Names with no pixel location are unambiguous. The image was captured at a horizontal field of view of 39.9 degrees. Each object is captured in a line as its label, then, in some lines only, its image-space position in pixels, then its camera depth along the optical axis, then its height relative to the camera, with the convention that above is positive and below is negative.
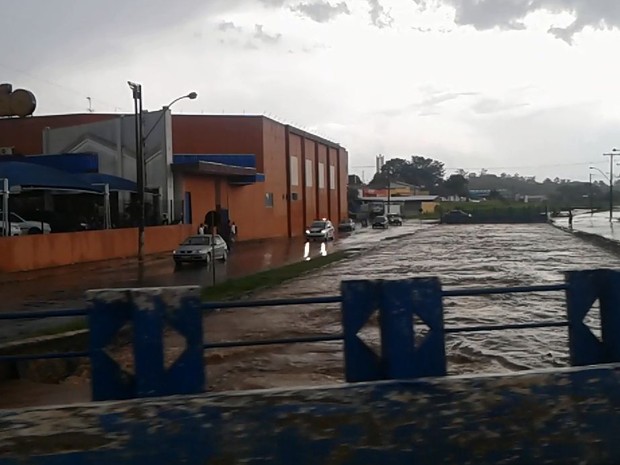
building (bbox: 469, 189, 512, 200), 168.50 +2.69
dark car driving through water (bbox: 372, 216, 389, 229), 87.31 -1.44
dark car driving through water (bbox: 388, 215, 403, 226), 100.19 -1.47
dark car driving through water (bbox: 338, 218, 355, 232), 81.12 -1.56
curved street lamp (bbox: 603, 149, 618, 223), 98.18 +2.72
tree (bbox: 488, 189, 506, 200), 161.98 +2.12
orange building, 52.06 +3.81
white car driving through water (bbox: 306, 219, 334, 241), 59.75 -1.51
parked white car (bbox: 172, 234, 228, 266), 34.69 -1.52
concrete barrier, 5.12 -1.35
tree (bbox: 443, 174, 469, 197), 186.25 +4.81
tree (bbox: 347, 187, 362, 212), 131.26 +1.54
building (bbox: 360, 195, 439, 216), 151.75 +1.00
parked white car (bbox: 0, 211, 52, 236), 37.91 -0.36
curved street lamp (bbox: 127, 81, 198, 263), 37.88 +2.21
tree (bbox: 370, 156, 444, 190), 191.50 +6.34
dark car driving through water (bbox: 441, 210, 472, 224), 104.94 -1.28
